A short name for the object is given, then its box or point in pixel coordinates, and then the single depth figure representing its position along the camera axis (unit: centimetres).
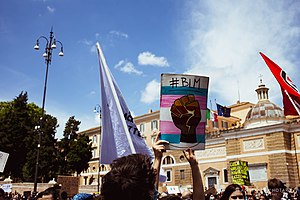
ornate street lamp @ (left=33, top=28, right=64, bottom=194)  2038
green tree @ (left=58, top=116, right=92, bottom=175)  4306
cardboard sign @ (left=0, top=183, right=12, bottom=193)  2014
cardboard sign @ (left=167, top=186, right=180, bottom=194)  2195
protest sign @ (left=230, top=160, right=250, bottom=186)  1931
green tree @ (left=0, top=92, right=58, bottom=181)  3900
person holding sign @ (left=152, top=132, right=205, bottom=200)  287
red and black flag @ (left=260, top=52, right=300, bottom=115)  788
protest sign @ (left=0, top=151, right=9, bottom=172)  1114
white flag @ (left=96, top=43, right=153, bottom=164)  554
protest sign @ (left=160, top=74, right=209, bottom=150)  405
